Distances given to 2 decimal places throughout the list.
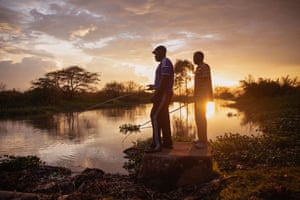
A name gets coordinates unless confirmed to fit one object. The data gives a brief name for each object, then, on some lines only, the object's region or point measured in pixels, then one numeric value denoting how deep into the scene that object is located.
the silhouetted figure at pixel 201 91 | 5.18
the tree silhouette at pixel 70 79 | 48.06
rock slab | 4.61
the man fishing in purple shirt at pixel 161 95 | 4.81
